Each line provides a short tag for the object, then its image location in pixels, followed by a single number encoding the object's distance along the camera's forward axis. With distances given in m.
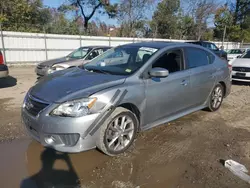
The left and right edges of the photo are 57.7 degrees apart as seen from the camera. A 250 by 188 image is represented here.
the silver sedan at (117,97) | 2.88
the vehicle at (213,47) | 15.13
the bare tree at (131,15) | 28.70
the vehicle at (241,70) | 8.59
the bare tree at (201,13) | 34.25
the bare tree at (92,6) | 26.81
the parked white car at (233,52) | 17.47
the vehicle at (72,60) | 8.24
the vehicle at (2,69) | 7.02
